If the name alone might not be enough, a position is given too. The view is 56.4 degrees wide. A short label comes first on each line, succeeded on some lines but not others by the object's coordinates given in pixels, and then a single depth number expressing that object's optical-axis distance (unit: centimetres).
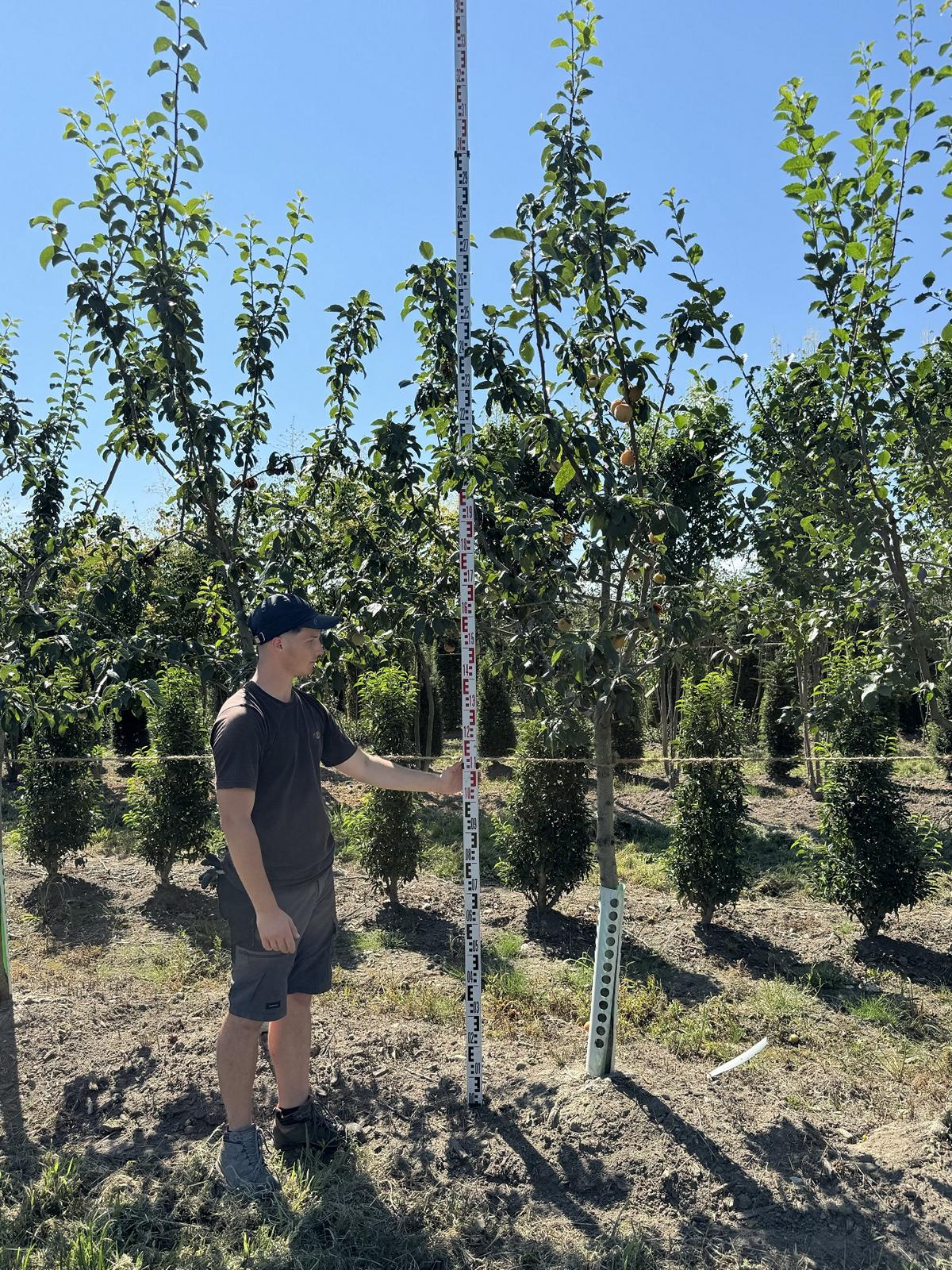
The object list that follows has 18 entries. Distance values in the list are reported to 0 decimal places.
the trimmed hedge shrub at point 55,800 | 660
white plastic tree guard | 333
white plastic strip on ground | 355
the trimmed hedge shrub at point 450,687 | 1633
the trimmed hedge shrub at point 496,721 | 1315
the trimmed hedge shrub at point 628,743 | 1188
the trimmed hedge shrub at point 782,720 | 1196
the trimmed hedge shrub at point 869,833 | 548
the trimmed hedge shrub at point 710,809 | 588
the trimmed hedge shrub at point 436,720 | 1336
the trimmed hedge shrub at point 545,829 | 627
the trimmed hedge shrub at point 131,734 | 1254
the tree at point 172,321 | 341
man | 251
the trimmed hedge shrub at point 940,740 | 1306
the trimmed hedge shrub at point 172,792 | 662
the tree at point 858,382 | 292
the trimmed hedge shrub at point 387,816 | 630
